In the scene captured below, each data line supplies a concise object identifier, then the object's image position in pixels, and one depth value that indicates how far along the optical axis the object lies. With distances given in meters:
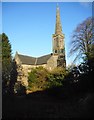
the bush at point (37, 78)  14.77
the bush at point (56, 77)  10.38
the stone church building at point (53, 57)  22.57
